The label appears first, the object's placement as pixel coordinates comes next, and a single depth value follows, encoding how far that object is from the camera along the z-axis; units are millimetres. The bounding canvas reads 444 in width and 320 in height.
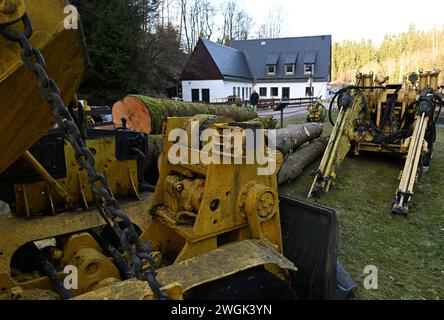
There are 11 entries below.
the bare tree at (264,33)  63250
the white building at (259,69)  35156
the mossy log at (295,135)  7496
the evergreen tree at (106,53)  19141
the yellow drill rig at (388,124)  6688
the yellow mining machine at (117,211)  1313
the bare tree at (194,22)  45531
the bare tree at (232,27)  54281
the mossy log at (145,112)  6734
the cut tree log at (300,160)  7289
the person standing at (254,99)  18359
